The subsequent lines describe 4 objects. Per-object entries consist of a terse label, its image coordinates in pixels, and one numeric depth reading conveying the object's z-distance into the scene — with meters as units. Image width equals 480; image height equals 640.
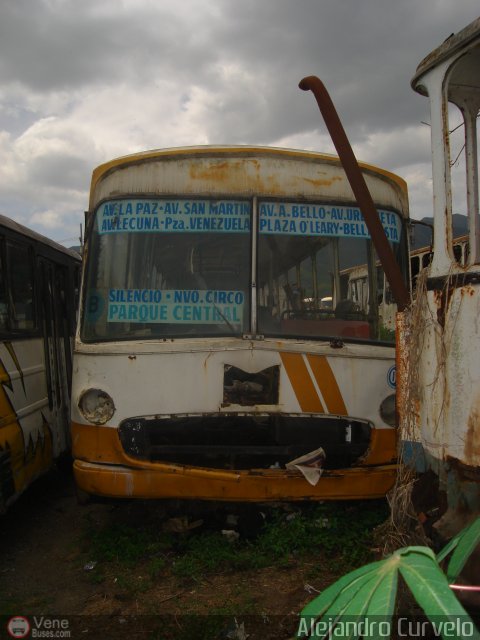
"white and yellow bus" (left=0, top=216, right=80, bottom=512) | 4.38
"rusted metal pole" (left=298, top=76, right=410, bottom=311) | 2.59
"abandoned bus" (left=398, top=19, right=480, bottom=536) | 2.11
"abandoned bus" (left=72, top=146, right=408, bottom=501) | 3.85
